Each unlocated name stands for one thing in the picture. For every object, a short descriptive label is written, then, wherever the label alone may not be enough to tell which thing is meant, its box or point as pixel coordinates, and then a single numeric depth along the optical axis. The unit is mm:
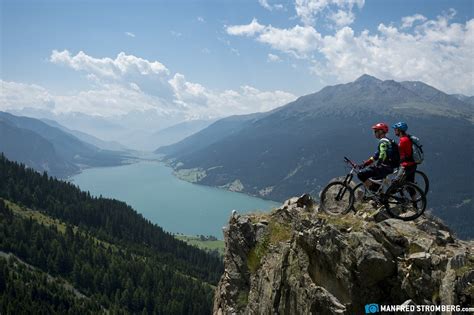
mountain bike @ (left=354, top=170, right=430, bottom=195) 17250
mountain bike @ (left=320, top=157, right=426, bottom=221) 16516
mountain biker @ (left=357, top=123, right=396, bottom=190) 16781
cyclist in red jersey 16422
